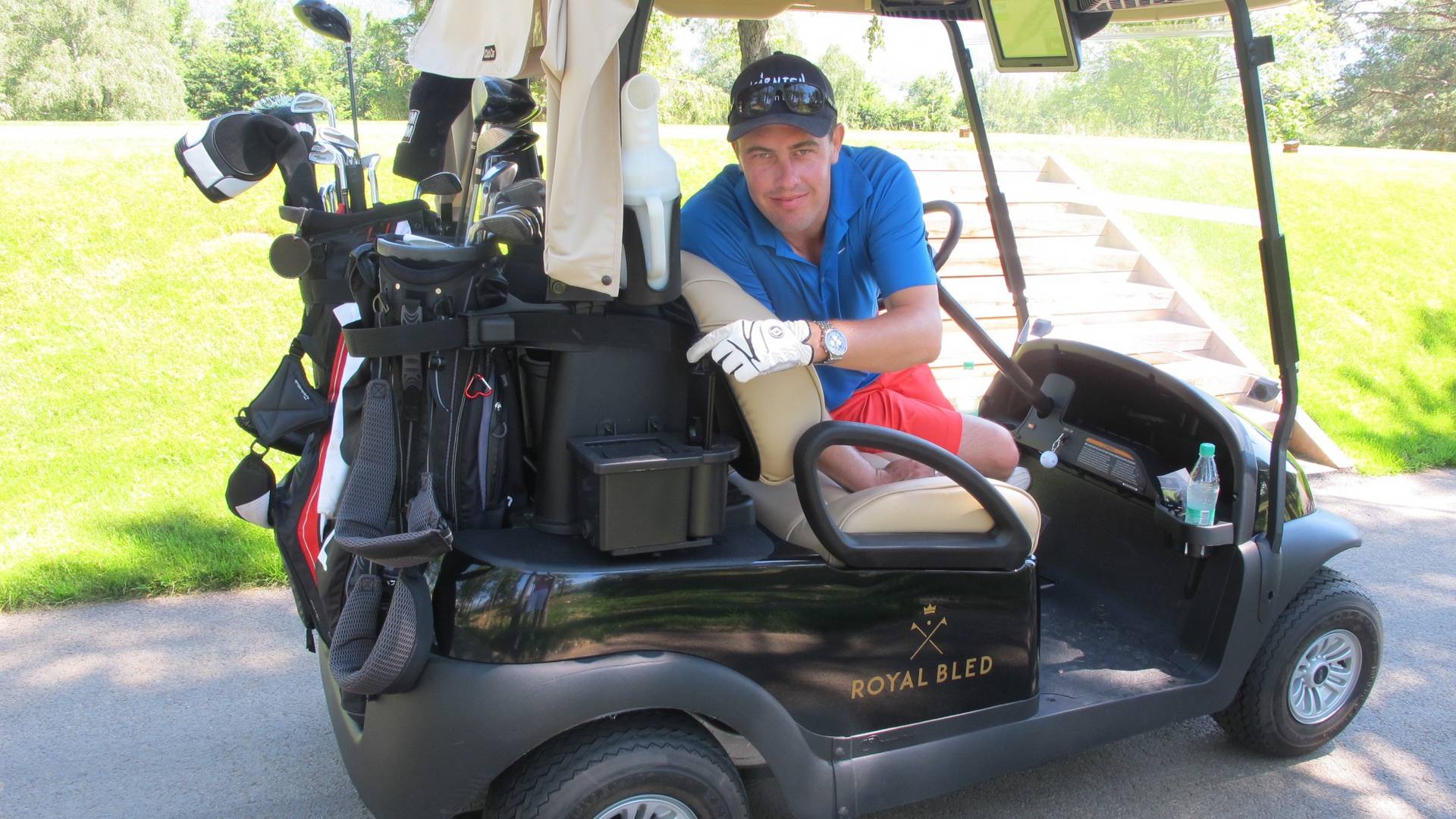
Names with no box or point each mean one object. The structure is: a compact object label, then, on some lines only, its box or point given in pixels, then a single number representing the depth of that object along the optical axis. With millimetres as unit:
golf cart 1869
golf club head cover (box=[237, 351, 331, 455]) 2291
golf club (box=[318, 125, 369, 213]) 2588
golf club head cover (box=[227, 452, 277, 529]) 2279
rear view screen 2699
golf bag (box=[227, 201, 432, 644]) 2115
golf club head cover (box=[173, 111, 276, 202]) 2260
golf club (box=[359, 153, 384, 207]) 2807
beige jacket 1699
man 2414
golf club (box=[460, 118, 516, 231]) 2391
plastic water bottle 2545
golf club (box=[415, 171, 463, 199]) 2281
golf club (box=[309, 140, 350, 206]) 2562
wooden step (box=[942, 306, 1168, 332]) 3148
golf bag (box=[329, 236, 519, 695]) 1812
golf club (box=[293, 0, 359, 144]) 2639
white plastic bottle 1825
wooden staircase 2887
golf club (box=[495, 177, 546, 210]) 2027
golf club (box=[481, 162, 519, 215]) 2270
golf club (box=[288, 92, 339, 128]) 2588
